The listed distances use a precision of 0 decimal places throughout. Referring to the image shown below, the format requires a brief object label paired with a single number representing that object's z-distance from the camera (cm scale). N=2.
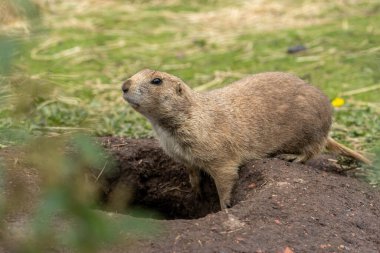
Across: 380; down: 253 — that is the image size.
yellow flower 1399
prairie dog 959
